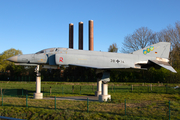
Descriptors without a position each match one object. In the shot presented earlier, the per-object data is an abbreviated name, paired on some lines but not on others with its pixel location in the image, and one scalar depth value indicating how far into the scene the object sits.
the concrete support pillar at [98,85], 21.62
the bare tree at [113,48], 63.45
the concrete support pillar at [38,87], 18.86
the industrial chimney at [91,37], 49.44
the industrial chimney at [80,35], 52.62
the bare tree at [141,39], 51.30
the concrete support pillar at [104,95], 17.00
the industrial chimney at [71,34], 52.56
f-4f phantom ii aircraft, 18.47
